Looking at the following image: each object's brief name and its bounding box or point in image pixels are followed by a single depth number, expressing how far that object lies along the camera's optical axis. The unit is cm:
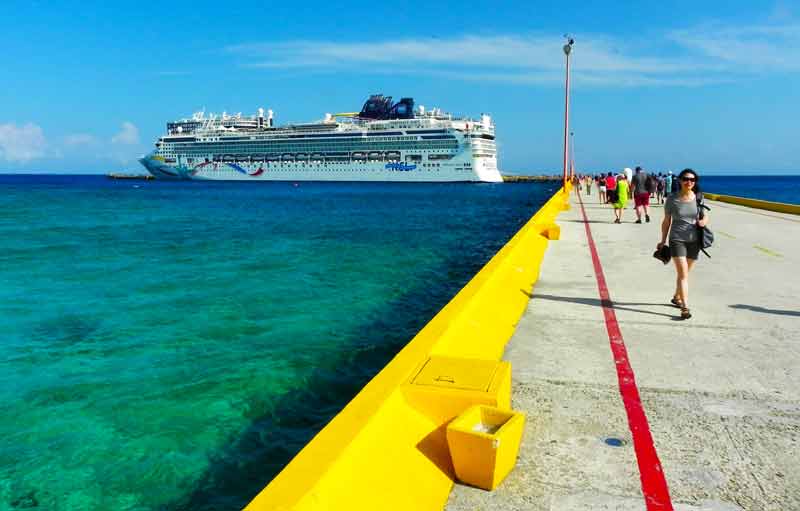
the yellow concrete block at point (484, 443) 293
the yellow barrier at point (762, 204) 2084
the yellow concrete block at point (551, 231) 1309
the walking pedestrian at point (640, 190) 1688
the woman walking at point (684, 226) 618
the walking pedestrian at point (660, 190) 2640
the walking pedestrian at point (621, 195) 1683
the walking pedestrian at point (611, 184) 2120
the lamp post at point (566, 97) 3253
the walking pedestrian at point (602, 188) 3180
